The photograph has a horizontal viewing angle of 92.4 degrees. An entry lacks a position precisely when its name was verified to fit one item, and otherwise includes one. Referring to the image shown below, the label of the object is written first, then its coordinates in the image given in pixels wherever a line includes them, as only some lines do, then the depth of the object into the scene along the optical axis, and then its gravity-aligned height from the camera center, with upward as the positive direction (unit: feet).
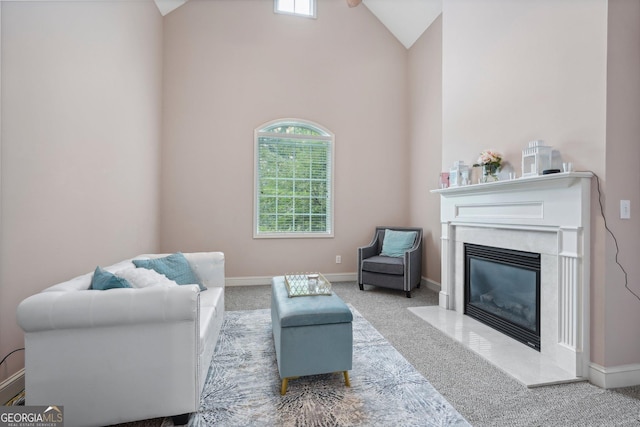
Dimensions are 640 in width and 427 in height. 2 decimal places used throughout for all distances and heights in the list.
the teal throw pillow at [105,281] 5.92 -1.38
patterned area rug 5.56 -3.75
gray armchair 13.65 -2.57
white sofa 4.81 -2.30
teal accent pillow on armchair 15.03 -1.51
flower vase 9.28 +1.23
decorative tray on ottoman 7.51 -1.88
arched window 16.16 +1.73
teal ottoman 6.29 -2.68
